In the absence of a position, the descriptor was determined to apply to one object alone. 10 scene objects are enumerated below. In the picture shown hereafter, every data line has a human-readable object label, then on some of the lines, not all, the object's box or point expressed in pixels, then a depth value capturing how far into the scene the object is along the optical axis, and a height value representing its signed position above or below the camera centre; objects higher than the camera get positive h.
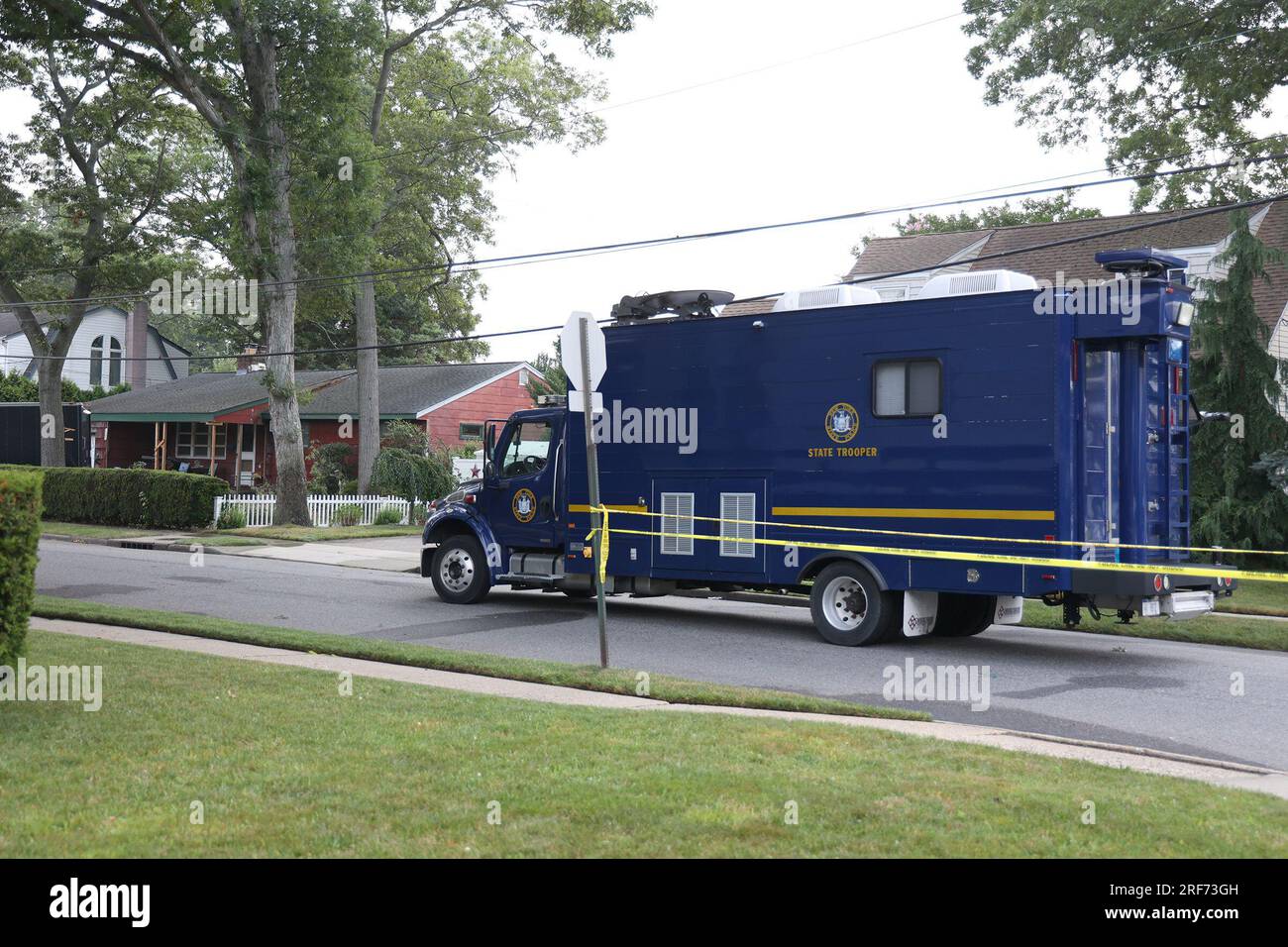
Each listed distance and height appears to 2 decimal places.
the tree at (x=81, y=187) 37.00 +9.39
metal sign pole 10.19 +0.48
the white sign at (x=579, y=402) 10.19 +0.75
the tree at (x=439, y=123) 35.59 +10.90
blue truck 12.01 +0.44
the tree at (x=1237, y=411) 19.88 +1.25
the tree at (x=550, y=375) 41.72 +4.35
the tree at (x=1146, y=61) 27.50 +9.69
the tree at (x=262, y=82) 25.95 +8.87
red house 40.09 +2.68
